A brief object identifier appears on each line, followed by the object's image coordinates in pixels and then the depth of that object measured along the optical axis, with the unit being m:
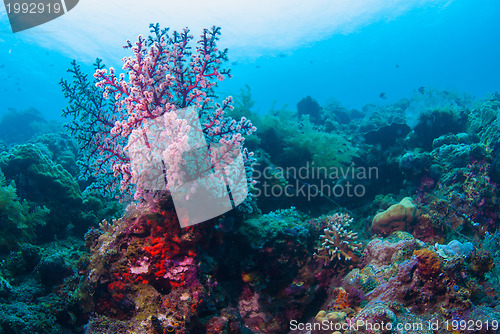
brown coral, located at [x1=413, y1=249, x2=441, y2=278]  3.34
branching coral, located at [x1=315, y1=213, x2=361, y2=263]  4.90
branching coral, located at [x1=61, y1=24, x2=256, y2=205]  3.23
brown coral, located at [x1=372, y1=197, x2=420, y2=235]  5.85
